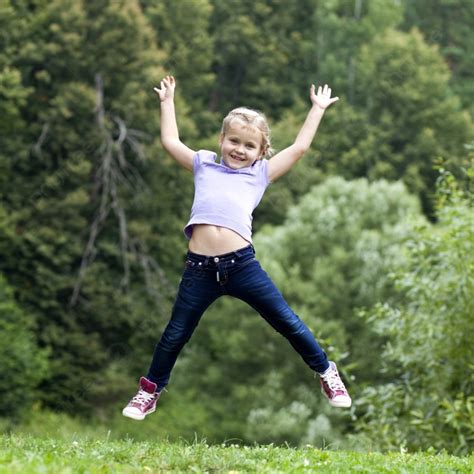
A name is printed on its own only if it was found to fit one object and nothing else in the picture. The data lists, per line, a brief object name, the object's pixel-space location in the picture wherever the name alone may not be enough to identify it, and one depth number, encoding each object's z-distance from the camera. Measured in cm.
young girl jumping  714
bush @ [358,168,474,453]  1263
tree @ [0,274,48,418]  2869
